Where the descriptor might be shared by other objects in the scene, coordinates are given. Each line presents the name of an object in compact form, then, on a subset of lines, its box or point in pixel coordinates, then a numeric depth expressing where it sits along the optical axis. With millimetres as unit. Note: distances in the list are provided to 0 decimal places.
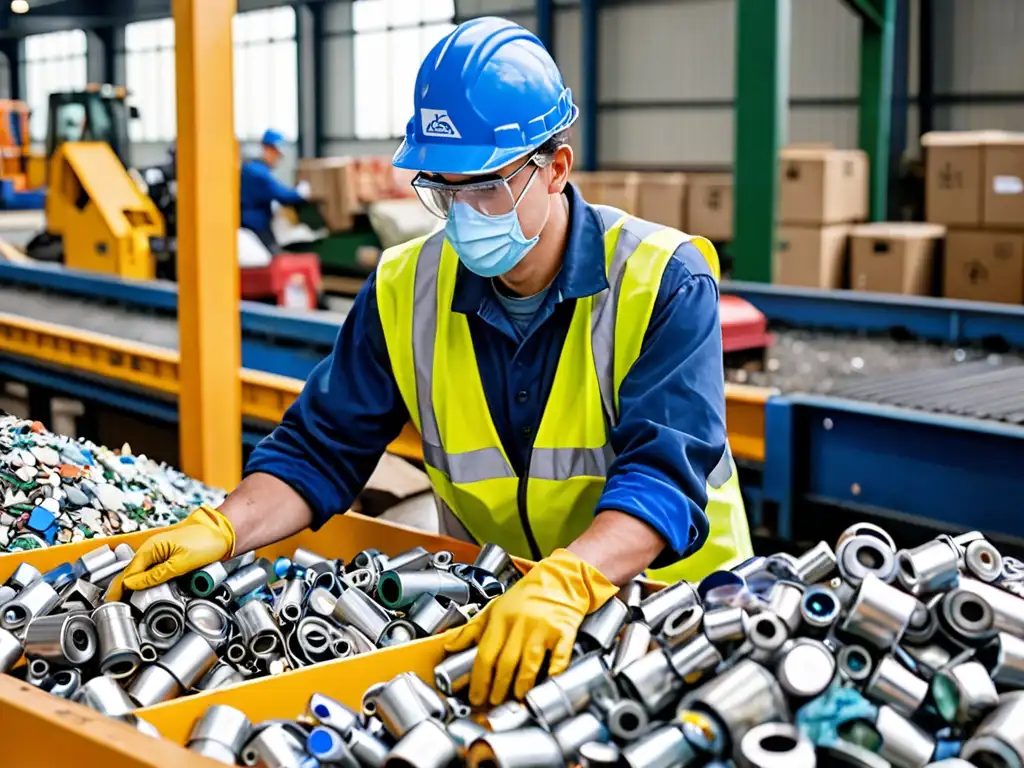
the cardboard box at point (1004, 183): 9375
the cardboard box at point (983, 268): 9586
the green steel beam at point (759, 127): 7020
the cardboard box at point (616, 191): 12461
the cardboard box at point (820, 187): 9953
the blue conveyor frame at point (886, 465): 3689
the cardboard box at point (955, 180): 9734
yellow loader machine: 9500
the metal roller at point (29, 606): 2178
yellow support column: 4203
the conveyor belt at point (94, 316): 7293
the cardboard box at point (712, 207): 11836
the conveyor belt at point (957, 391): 4098
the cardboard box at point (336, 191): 12203
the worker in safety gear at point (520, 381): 2188
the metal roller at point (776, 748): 1544
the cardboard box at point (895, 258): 9641
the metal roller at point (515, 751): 1604
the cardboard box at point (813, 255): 9945
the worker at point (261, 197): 10555
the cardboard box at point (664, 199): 12188
